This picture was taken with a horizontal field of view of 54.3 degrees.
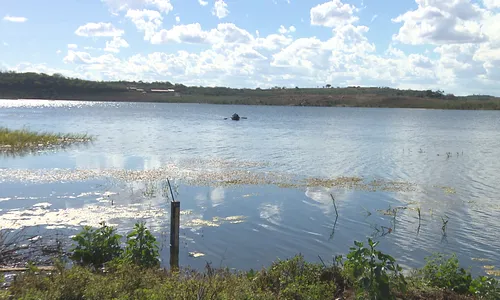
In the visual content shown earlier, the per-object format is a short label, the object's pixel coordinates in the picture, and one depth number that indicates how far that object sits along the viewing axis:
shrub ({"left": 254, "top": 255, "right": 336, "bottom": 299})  7.77
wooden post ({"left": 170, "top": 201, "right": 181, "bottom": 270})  10.17
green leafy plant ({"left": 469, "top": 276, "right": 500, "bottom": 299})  7.88
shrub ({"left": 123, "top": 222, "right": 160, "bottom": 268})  9.27
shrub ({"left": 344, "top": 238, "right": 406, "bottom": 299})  7.11
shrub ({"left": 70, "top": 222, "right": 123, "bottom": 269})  9.63
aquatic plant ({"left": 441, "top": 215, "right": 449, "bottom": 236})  14.23
